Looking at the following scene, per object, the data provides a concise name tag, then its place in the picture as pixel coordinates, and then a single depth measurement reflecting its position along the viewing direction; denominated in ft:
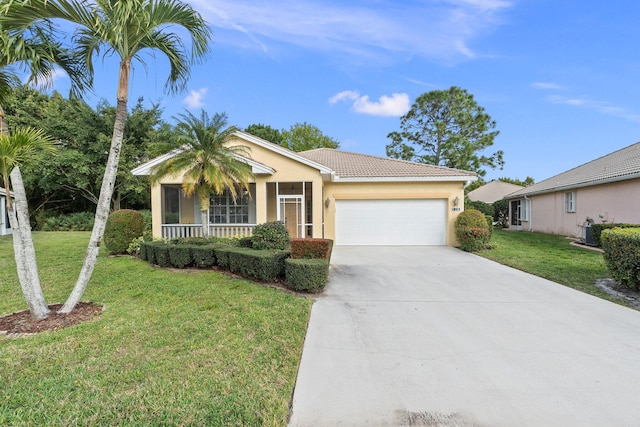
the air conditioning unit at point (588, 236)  40.58
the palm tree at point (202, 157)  30.37
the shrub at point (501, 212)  81.82
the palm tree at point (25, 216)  13.97
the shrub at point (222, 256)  26.50
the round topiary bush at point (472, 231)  38.24
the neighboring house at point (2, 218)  60.62
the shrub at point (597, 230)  37.17
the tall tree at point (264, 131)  102.83
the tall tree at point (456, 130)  94.48
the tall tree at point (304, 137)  119.24
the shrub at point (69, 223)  75.31
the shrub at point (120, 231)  35.70
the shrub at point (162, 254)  28.92
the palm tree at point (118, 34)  14.10
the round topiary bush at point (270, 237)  28.02
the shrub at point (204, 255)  27.48
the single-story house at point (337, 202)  39.75
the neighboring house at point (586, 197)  41.57
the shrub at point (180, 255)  28.04
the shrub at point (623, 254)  19.23
